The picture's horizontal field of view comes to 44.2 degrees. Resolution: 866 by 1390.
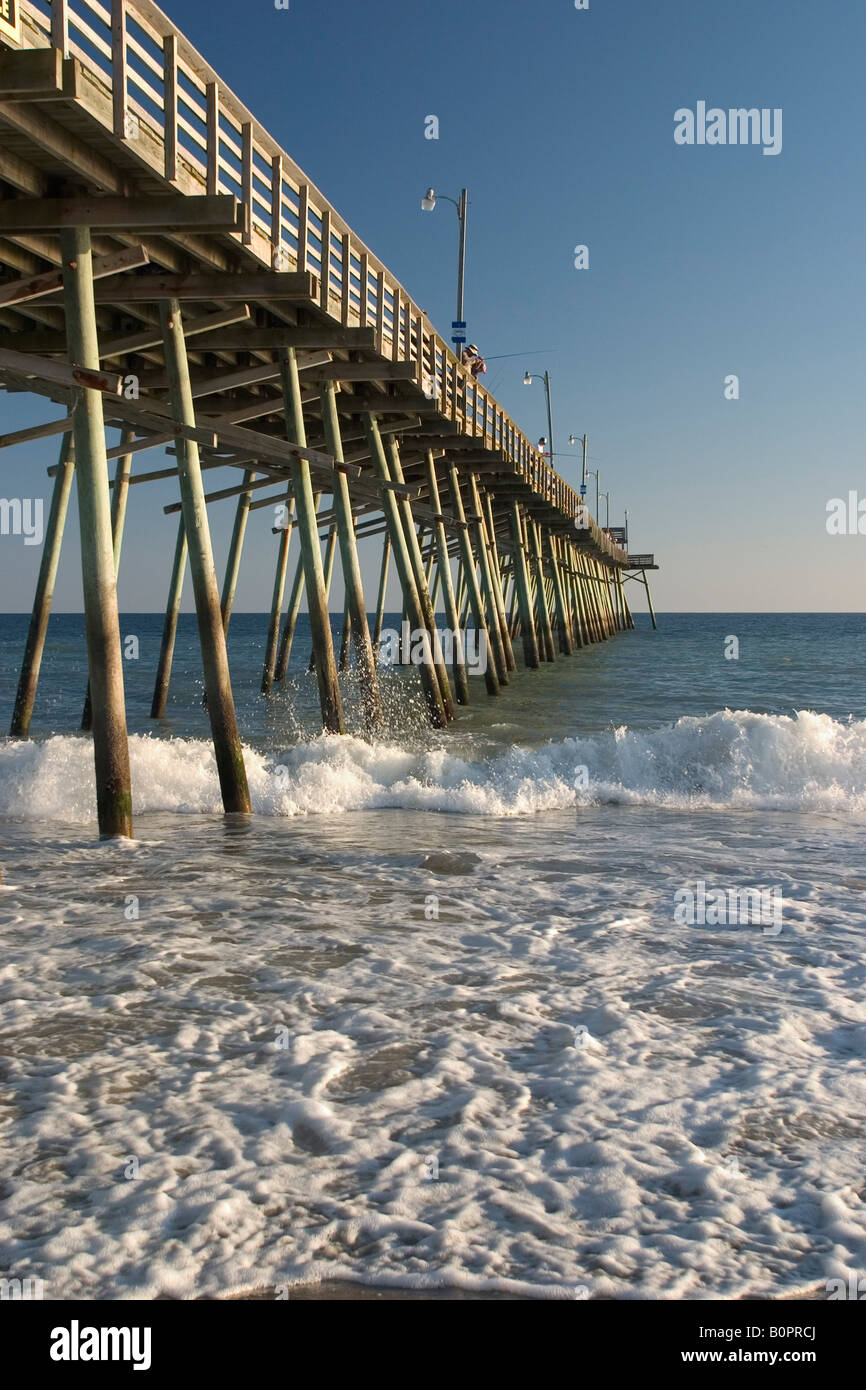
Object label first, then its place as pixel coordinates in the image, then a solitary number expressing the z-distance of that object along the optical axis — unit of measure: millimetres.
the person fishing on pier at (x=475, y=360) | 24405
